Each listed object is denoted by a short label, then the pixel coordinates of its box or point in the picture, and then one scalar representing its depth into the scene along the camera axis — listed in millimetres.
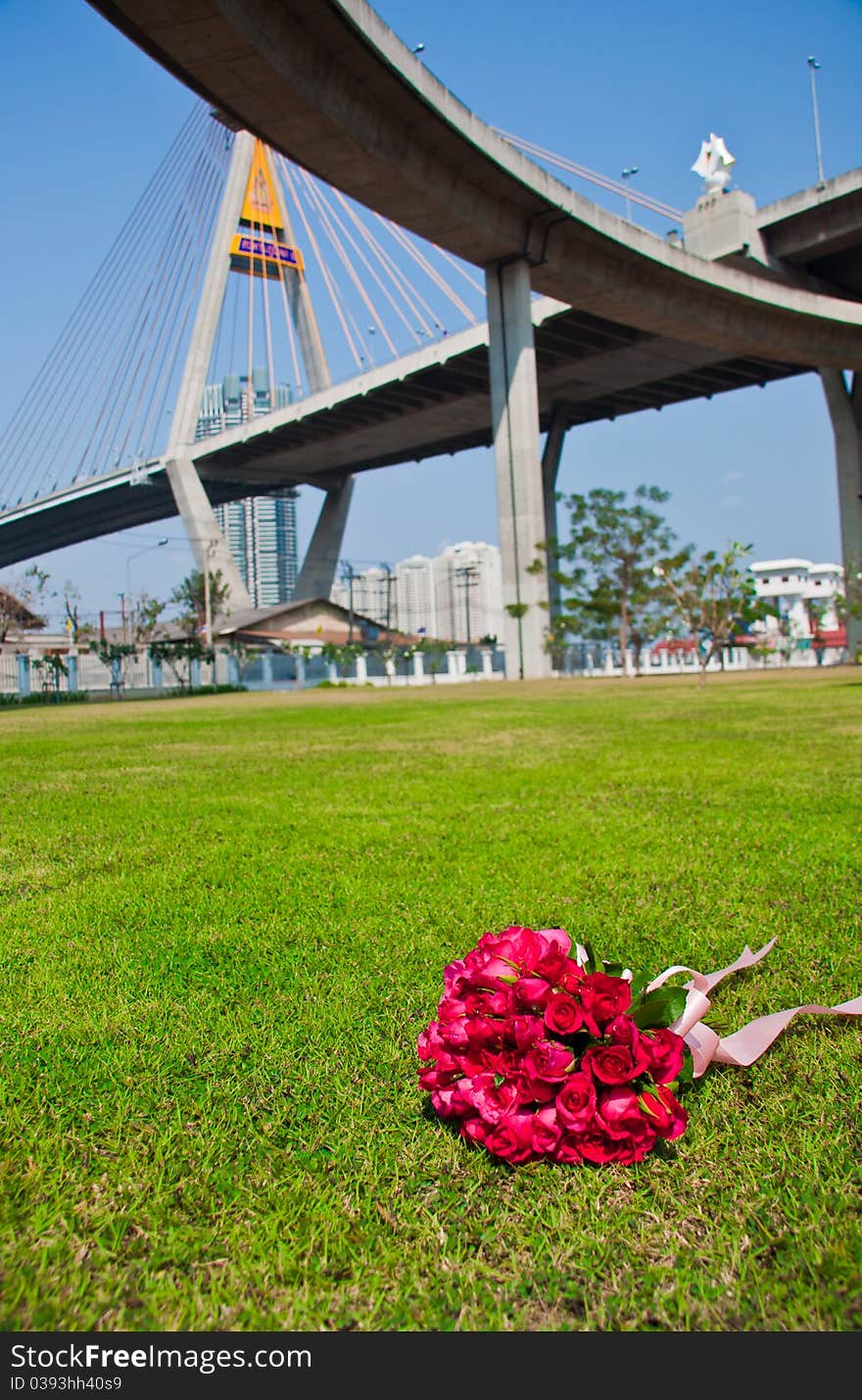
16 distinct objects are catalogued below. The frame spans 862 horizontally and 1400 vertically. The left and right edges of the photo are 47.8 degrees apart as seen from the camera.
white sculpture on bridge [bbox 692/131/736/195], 37594
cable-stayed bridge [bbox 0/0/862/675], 24094
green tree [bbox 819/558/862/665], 40288
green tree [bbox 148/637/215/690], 46406
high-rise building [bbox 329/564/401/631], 132500
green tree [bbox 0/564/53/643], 53844
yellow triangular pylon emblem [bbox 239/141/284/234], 57219
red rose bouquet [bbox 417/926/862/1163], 1853
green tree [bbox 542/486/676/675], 48156
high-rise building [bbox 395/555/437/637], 155250
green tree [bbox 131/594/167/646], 65125
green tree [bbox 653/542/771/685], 32719
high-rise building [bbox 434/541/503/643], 143875
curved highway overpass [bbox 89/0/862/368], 22516
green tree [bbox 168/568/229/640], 65312
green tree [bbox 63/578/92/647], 61781
